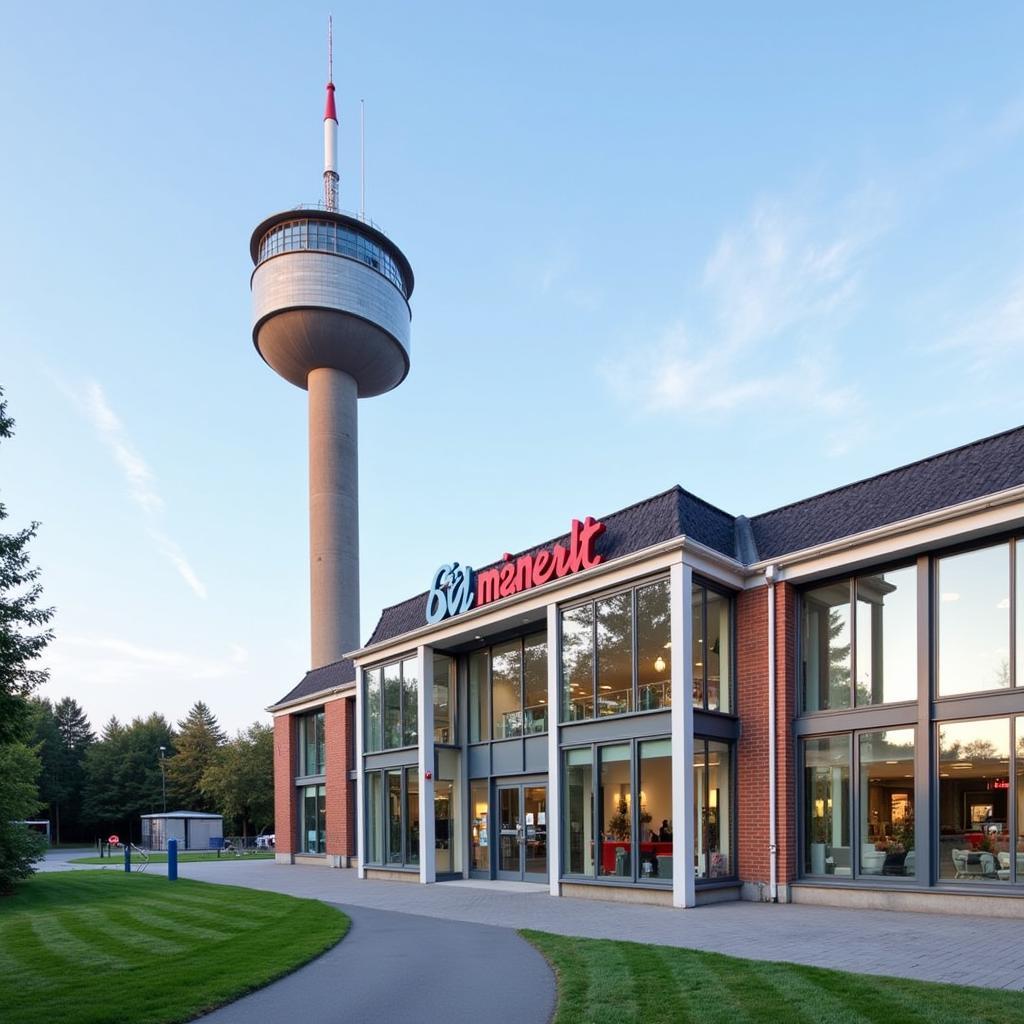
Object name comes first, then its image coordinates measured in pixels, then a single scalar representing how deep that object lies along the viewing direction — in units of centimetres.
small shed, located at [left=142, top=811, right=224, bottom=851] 4644
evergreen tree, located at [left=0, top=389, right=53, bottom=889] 1033
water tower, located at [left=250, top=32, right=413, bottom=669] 4666
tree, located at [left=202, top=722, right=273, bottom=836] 5250
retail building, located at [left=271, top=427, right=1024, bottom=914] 1355
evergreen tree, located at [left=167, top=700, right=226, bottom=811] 6518
